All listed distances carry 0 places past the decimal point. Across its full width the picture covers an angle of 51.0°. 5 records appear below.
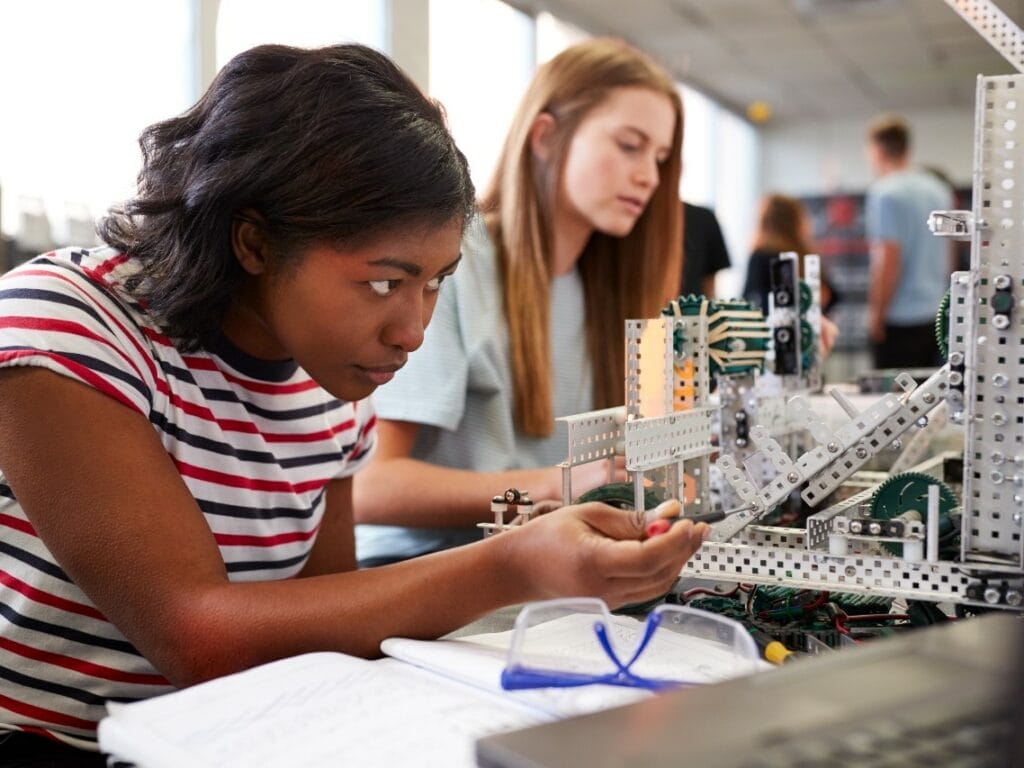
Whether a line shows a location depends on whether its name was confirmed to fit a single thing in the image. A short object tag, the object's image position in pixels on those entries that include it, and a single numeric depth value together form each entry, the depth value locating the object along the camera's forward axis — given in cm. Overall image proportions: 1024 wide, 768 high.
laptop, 48
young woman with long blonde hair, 160
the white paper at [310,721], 59
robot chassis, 90
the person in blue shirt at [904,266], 528
